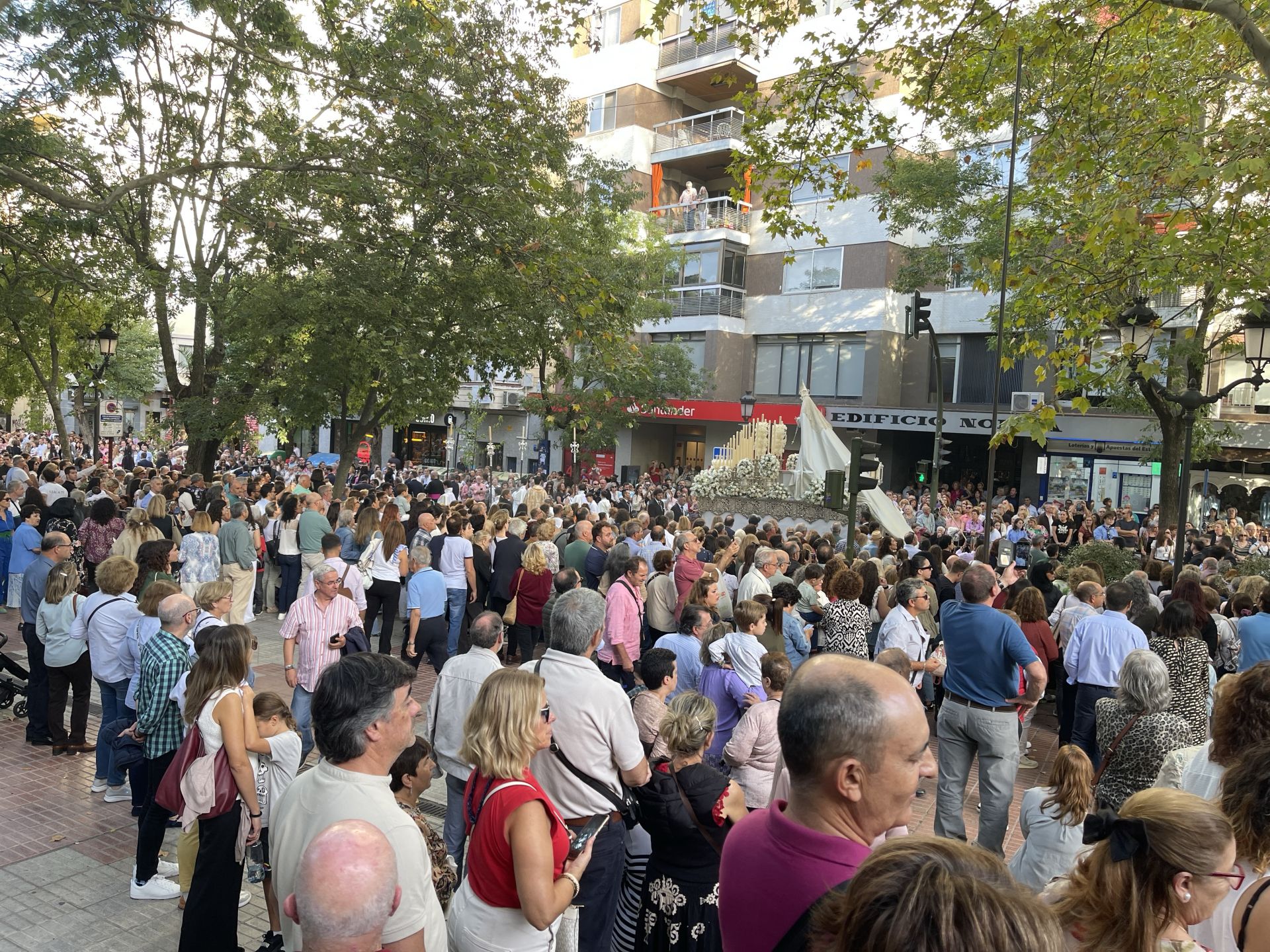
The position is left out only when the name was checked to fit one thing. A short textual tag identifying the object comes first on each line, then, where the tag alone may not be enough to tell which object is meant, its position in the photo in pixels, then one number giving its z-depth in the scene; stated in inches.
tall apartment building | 1216.2
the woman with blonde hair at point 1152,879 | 93.4
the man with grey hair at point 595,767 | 151.9
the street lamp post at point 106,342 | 756.6
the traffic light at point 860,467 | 425.1
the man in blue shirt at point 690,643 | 243.8
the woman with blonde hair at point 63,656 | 272.4
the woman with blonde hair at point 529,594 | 362.6
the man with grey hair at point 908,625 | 287.7
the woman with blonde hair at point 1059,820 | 157.6
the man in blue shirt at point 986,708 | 224.1
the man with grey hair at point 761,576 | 326.3
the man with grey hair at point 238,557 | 406.3
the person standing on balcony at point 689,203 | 1462.8
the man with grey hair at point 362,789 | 102.3
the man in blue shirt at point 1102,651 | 273.3
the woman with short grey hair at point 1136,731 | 187.2
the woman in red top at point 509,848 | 116.7
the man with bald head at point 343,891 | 78.0
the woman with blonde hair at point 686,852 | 147.0
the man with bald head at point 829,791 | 79.7
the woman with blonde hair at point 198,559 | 367.2
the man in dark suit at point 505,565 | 405.1
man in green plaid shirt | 194.5
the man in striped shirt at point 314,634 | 251.8
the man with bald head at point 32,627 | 290.5
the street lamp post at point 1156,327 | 376.2
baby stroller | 315.9
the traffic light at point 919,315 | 602.0
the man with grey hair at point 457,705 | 192.1
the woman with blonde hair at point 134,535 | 382.0
